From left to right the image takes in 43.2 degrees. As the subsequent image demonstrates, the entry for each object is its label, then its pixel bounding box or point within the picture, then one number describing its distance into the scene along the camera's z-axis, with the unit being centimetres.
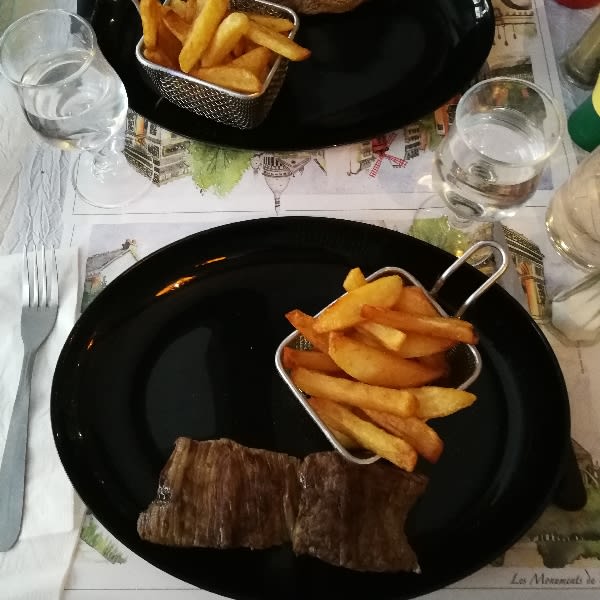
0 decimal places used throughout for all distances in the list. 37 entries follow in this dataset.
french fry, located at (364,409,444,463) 42
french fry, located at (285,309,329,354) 44
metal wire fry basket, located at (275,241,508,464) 44
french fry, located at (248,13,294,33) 54
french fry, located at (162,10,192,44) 52
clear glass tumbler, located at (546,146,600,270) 50
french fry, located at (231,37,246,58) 52
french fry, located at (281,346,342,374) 45
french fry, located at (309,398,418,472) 41
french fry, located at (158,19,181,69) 52
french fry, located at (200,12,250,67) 48
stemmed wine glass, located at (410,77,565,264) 51
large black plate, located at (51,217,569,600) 43
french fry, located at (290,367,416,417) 42
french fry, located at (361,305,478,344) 43
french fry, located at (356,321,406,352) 42
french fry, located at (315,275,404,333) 43
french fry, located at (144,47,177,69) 52
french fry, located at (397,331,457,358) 44
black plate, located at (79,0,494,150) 56
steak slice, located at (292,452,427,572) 42
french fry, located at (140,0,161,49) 50
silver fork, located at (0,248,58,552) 46
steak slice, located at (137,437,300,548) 43
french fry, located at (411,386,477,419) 42
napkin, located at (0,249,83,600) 45
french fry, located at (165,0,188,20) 52
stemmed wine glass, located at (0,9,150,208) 51
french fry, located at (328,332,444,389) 43
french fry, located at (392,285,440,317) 45
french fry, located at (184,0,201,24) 52
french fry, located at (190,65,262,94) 51
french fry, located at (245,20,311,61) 50
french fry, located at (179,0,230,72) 49
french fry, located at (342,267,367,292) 45
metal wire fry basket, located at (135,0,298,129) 51
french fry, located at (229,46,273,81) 51
